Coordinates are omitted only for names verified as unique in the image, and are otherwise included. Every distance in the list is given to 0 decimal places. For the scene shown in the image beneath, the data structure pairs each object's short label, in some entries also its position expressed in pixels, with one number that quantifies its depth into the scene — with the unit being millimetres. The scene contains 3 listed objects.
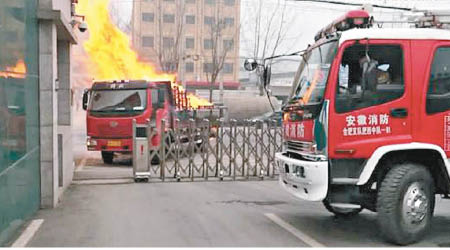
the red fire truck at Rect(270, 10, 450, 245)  5855
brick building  34688
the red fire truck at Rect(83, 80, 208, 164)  13641
